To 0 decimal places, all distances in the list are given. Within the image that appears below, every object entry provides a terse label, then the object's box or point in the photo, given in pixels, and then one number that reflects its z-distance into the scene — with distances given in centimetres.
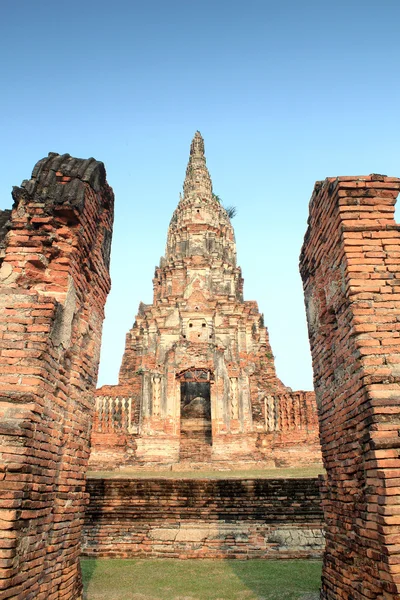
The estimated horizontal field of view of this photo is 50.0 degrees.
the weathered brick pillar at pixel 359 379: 316
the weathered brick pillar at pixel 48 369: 345
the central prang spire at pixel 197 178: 2740
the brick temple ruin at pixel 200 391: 1673
